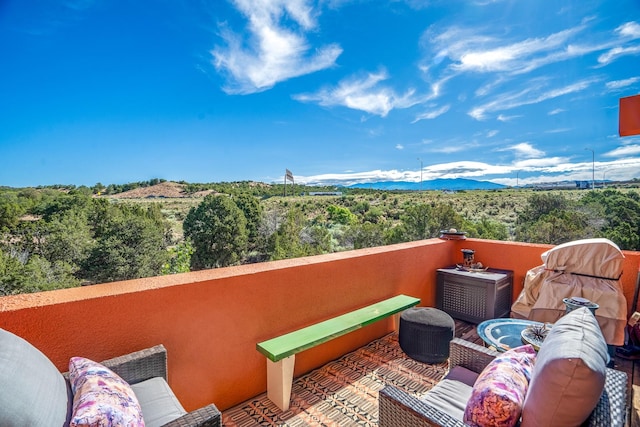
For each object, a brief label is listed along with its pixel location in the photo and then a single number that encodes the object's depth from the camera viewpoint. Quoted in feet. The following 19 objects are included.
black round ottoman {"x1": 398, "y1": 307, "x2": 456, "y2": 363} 9.38
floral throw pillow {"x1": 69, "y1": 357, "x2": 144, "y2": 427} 3.58
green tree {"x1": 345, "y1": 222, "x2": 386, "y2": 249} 55.83
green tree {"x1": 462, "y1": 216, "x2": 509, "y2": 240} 39.66
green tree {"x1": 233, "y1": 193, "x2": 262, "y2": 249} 79.77
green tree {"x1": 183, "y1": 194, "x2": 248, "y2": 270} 74.59
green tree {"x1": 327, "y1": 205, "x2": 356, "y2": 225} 82.15
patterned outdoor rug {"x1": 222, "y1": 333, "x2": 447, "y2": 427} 7.25
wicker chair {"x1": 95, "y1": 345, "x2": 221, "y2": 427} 5.41
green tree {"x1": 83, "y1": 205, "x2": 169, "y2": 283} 57.31
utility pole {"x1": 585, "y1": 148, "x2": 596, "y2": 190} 43.53
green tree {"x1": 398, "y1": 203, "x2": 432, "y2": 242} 46.88
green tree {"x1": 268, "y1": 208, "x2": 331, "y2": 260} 62.13
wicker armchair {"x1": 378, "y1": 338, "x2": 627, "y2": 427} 3.63
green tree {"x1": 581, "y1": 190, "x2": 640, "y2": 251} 35.76
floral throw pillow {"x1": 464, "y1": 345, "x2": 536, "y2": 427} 3.96
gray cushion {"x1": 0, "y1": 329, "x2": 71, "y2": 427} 3.07
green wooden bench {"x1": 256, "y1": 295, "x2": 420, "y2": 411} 7.32
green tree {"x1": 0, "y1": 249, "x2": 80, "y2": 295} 41.11
